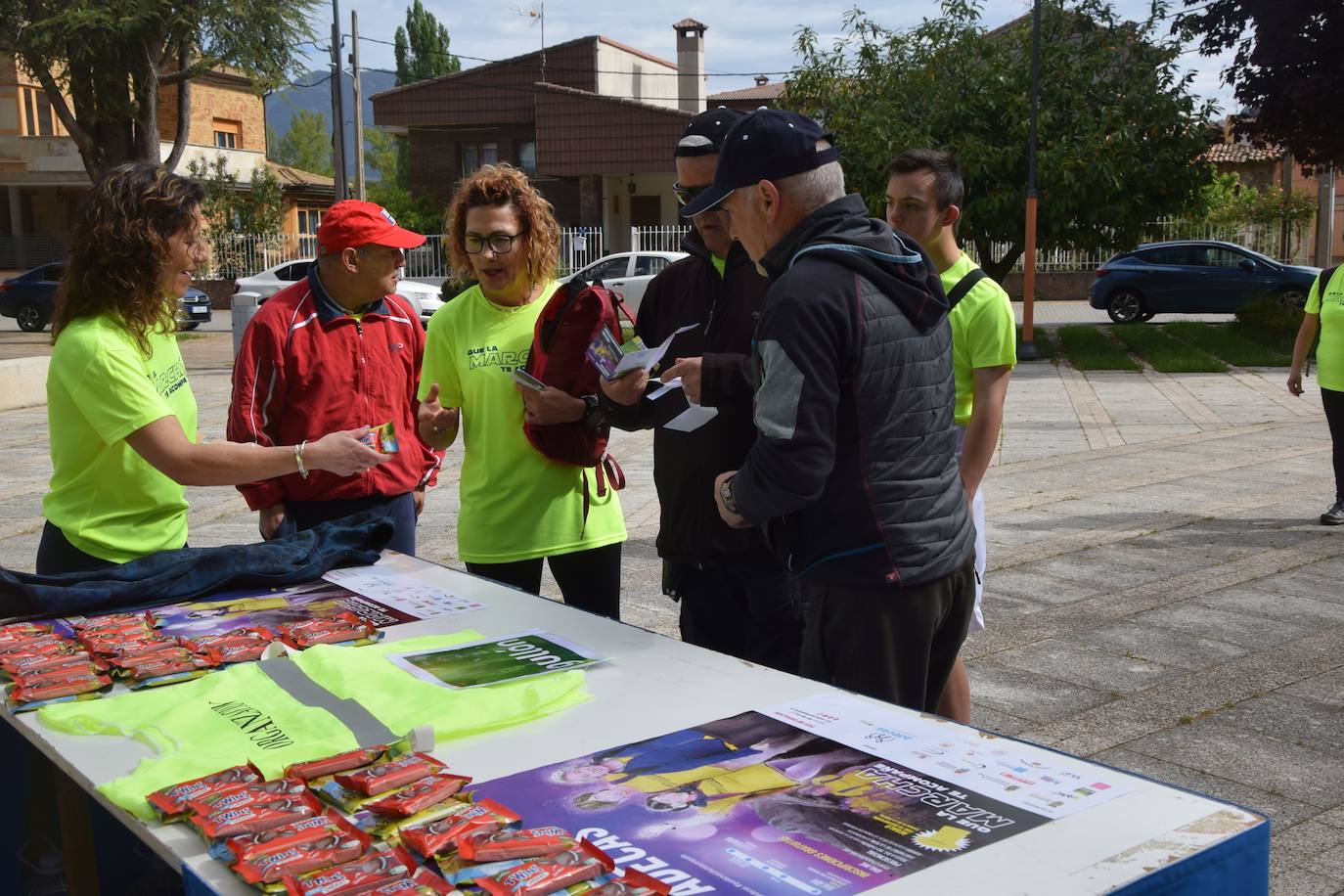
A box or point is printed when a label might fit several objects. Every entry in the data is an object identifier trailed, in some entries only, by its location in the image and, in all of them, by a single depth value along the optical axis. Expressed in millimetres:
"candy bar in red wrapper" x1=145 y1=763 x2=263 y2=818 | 1710
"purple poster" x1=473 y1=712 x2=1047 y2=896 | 1544
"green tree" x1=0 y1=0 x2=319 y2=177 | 23328
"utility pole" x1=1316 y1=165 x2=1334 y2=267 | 27578
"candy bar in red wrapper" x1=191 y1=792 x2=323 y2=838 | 1626
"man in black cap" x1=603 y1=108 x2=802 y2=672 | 3219
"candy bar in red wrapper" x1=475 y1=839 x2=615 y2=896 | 1473
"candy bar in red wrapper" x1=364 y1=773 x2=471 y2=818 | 1672
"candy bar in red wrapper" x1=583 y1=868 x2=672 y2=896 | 1469
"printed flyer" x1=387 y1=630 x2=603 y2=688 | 2262
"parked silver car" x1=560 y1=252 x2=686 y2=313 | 23953
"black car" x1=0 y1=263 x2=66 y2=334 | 27297
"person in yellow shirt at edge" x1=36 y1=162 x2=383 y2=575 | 2934
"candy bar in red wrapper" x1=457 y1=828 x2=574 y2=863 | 1542
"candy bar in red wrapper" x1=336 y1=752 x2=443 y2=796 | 1742
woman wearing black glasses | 3586
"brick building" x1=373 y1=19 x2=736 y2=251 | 40375
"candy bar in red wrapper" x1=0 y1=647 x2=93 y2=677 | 2340
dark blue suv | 23844
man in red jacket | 3781
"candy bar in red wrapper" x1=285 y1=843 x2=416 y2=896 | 1485
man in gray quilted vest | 2326
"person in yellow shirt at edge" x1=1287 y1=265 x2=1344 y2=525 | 7395
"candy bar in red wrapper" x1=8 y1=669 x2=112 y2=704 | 2207
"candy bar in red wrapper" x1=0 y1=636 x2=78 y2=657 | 2447
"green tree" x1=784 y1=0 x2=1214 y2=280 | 18109
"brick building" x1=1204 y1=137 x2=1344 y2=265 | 41625
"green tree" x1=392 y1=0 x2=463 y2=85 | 71062
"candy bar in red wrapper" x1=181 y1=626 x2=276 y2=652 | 2476
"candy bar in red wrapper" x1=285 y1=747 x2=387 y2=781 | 1807
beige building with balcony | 40781
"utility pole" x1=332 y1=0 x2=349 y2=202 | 28156
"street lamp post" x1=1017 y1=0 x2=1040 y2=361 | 16438
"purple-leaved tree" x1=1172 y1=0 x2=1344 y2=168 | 17672
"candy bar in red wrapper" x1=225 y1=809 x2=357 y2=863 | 1573
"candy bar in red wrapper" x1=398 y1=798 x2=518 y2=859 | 1568
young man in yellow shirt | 3770
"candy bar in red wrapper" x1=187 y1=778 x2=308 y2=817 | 1696
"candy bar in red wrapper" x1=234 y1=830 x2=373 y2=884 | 1525
